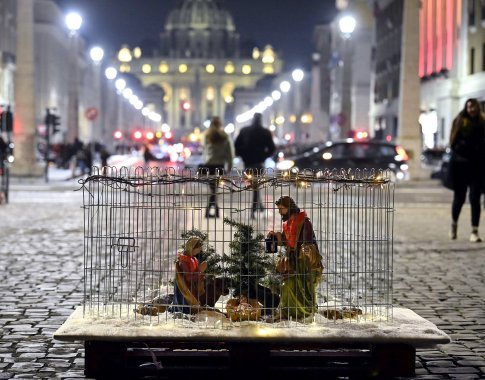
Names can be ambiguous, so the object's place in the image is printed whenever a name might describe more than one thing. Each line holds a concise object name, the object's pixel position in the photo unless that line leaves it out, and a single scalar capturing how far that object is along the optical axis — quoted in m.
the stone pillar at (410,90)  40.59
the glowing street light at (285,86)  115.94
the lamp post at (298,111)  117.30
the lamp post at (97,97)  97.56
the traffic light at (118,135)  110.79
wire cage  7.57
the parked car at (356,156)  38.88
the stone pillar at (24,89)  42.41
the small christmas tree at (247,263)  7.71
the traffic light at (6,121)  33.03
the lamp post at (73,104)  63.88
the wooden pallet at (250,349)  7.05
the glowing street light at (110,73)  100.99
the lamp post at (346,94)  63.62
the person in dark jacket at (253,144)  23.73
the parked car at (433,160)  41.59
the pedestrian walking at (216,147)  22.22
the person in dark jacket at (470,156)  16.52
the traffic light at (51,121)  46.11
